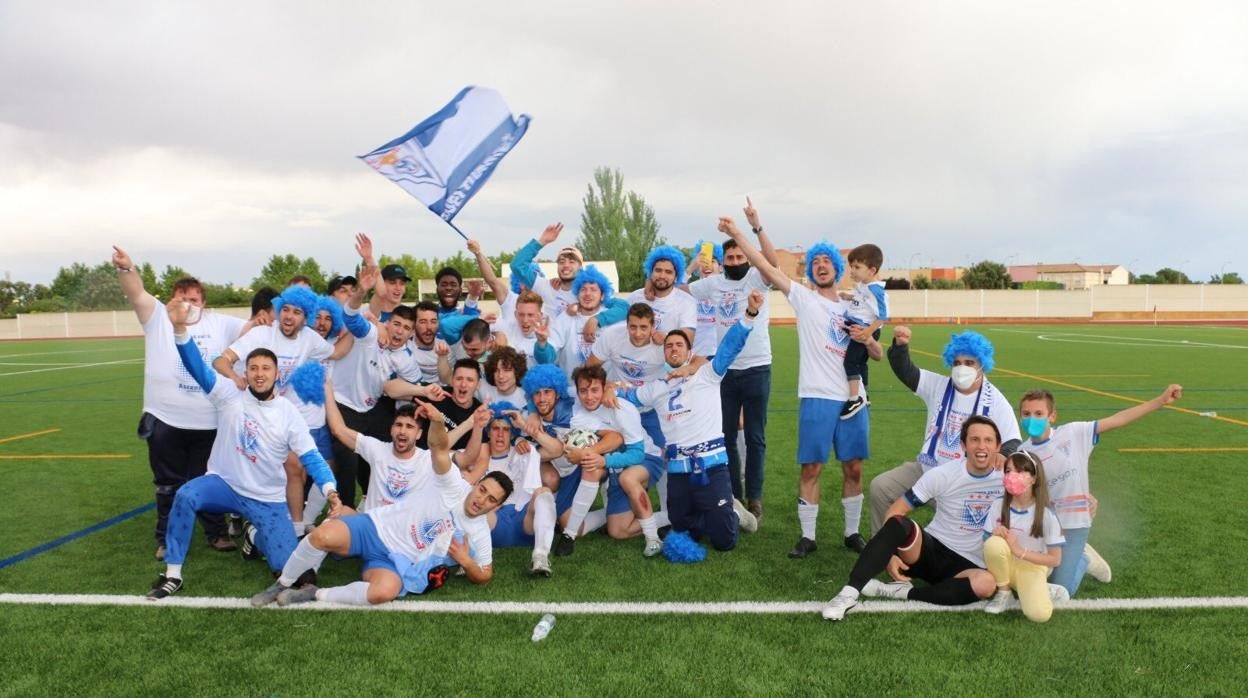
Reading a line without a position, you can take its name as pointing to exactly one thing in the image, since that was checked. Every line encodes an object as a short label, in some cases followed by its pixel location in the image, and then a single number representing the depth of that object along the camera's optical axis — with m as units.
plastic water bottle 4.09
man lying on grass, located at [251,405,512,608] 4.61
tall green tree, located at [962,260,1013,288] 69.22
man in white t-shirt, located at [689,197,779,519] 6.41
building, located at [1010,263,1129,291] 106.44
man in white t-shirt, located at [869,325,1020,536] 5.14
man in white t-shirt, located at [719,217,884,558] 5.47
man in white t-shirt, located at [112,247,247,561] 5.55
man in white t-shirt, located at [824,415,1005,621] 4.43
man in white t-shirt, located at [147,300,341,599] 5.00
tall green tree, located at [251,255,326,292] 63.06
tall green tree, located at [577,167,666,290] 75.38
